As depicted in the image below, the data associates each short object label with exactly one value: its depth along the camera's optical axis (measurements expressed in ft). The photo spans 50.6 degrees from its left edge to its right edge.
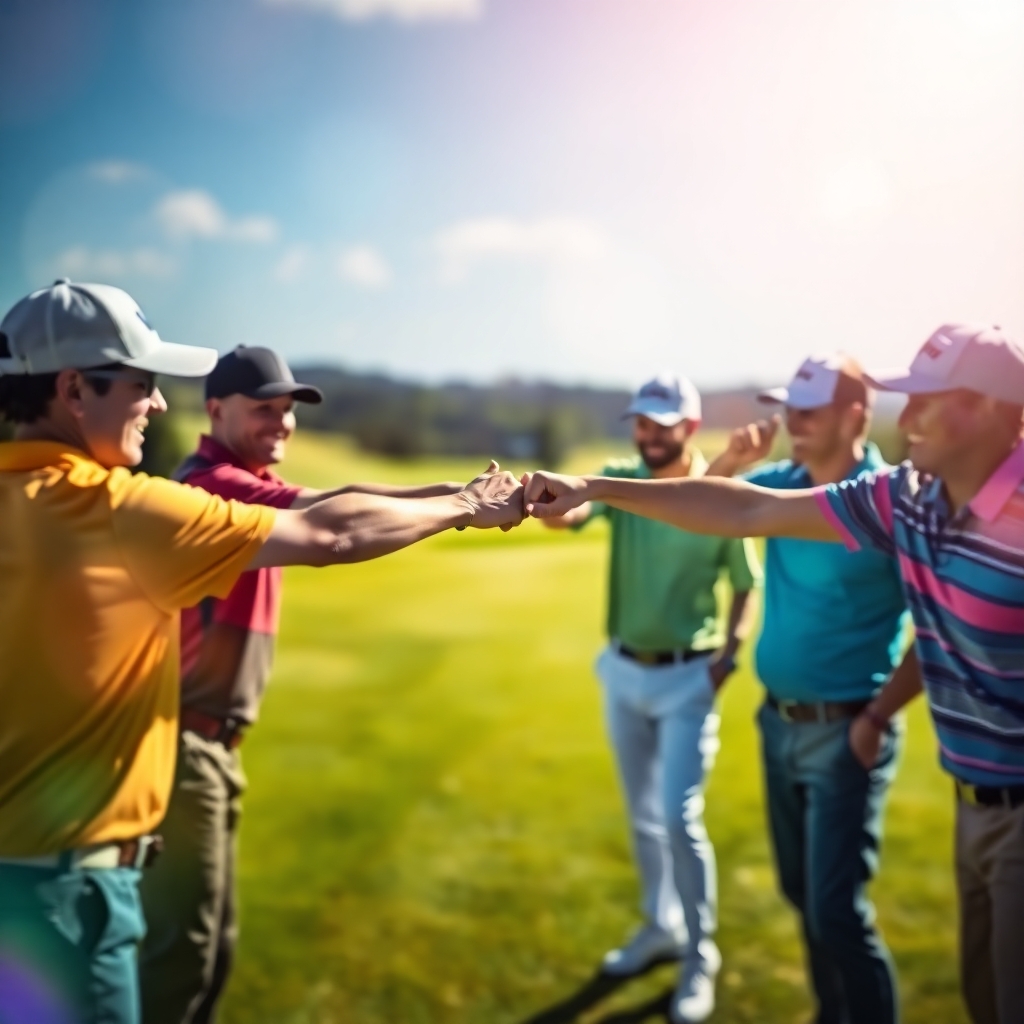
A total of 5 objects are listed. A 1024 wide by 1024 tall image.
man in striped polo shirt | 6.87
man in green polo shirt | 10.59
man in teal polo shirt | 8.83
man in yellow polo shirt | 5.74
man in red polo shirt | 8.46
